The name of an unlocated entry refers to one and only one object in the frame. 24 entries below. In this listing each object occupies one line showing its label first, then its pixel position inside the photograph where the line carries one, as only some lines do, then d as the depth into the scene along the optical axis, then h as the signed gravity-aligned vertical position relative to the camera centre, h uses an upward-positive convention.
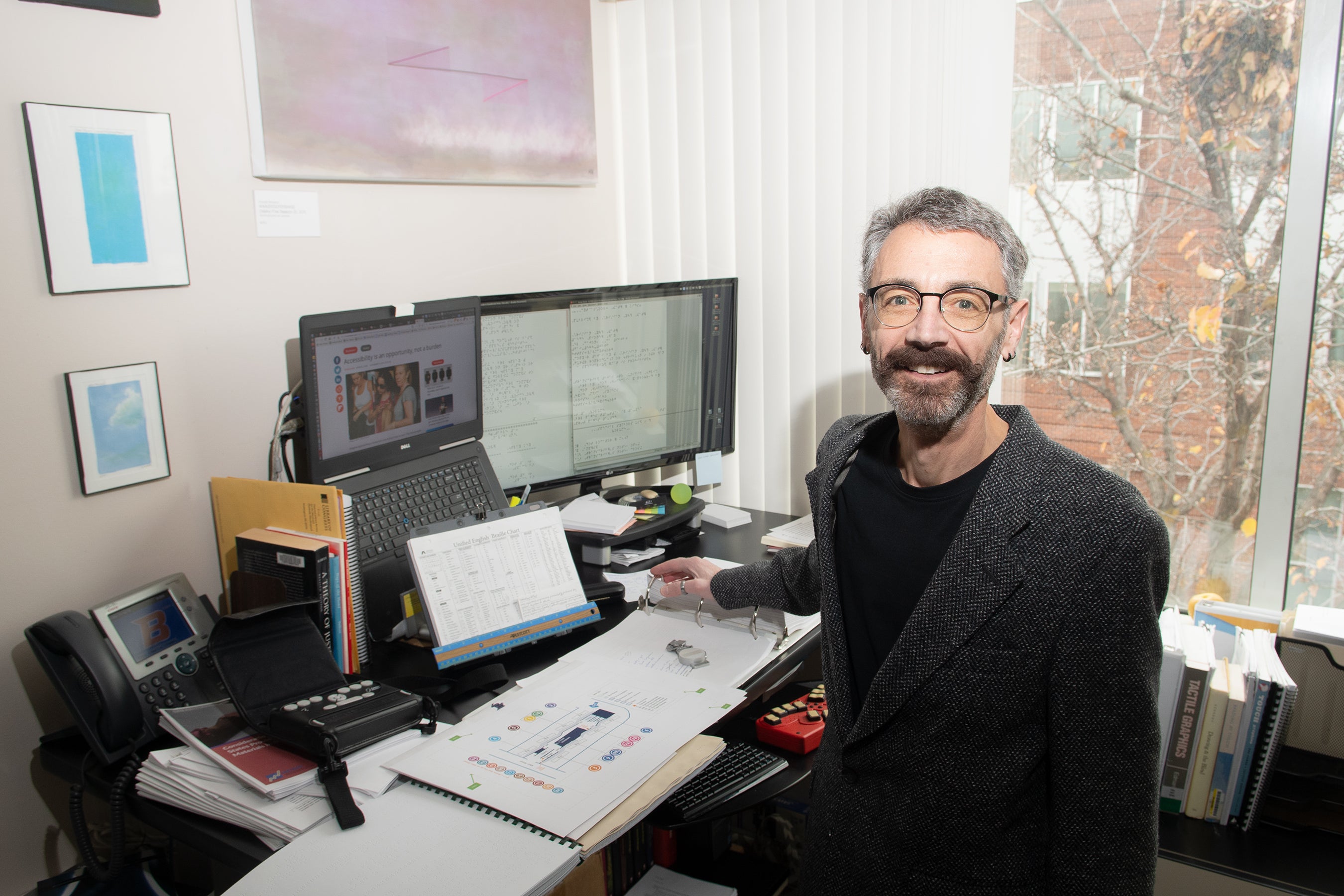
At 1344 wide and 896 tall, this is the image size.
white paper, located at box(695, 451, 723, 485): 2.31 -0.46
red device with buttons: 1.57 -0.77
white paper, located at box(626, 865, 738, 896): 1.64 -1.08
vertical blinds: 2.07 +0.32
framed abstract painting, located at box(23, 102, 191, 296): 1.37 +0.16
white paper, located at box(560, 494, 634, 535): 1.91 -0.49
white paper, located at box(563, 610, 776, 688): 1.38 -0.58
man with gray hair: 0.96 -0.39
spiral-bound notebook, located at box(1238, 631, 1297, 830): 1.65 -0.84
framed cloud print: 1.44 -0.20
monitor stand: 1.87 -0.52
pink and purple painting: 1.68 +0.42
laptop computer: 1.53 -0.24
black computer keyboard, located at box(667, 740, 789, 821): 1.36 -0.77
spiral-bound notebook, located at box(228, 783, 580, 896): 0.94 -0.60
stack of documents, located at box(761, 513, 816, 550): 1.98 -0.56
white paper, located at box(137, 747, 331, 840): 1.05 -0.60
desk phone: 1.24 -0.51
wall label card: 1.68 +0.15
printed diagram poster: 1.07 -0.59
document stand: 1.41 -0.55
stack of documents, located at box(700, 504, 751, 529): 2.20 -0.56
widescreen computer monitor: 1.96 -0.21
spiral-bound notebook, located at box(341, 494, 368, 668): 1.42 -0.47
